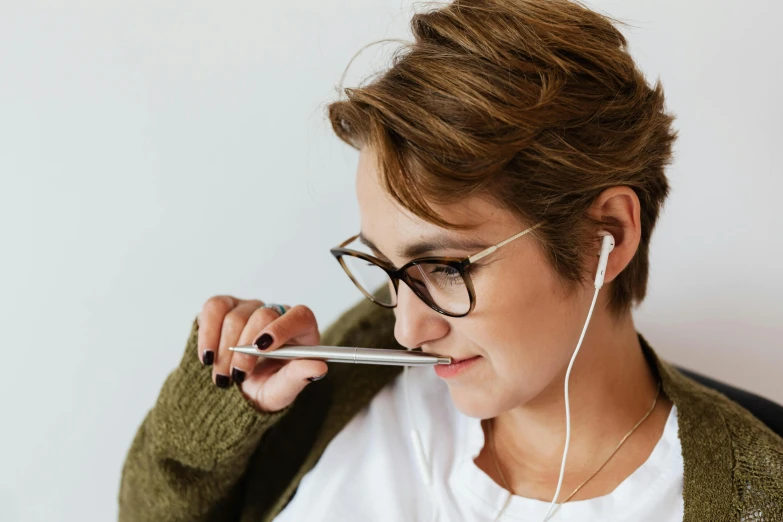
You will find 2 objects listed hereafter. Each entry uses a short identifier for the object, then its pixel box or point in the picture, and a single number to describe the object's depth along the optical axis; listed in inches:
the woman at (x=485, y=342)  39.6
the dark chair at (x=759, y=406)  51.5
